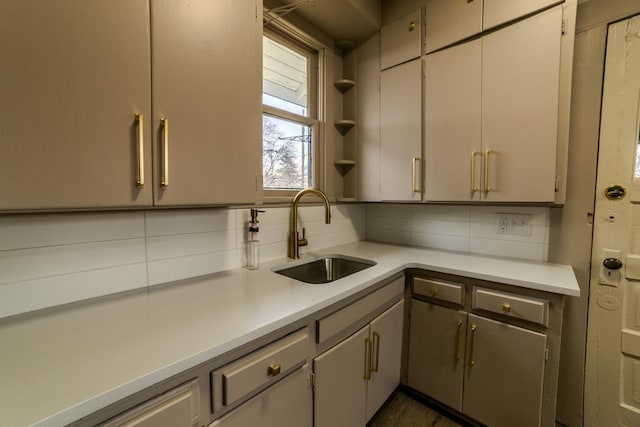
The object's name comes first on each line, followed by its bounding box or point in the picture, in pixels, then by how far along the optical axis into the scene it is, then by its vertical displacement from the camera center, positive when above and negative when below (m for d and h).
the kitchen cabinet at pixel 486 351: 1.23 -0.74
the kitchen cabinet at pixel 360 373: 1.08 -0.78
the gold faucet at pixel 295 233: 1.58 -0.19
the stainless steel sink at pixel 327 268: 1.59 -0.41
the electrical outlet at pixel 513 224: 1.59 -0.12
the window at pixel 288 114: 1.65 +0.54
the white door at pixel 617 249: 1.28 -0.22
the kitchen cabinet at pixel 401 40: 1.67 +1.01
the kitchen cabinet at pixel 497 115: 1.28 +0.45
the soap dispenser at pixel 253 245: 1.41 -0.24
